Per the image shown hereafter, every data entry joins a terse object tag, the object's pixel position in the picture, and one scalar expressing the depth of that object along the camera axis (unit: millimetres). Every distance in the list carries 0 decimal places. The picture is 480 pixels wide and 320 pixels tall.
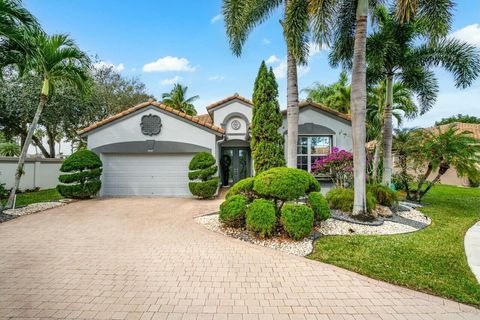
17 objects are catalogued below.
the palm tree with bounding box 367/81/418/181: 14333
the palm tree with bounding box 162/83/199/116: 28828
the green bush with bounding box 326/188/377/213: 8430
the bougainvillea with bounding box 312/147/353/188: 10445
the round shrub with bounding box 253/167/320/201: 6297
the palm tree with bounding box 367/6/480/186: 10383
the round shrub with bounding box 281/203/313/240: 5914
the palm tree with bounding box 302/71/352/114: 20422
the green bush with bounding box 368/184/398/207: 9203
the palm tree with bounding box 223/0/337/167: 7891
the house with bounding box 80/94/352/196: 12477
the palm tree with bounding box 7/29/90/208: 8617
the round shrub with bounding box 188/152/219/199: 11492
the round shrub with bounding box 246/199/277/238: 6016
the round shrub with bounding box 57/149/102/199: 10992
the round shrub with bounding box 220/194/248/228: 6547
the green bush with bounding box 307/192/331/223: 6766
